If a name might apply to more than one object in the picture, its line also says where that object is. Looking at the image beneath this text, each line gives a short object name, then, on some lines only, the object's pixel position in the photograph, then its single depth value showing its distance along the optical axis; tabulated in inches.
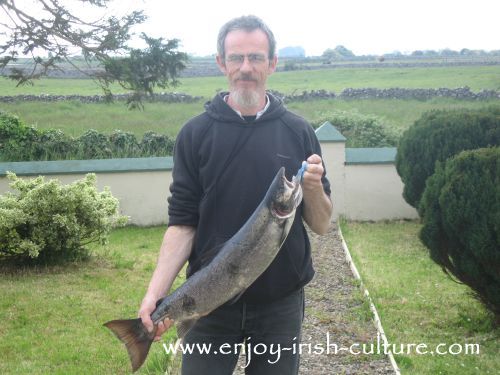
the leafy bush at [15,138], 563.2
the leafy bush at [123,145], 590.9
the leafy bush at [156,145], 596.8
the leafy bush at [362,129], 674.2
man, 111.6
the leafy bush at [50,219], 330.6
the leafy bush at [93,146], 581.0
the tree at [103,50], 408.2
